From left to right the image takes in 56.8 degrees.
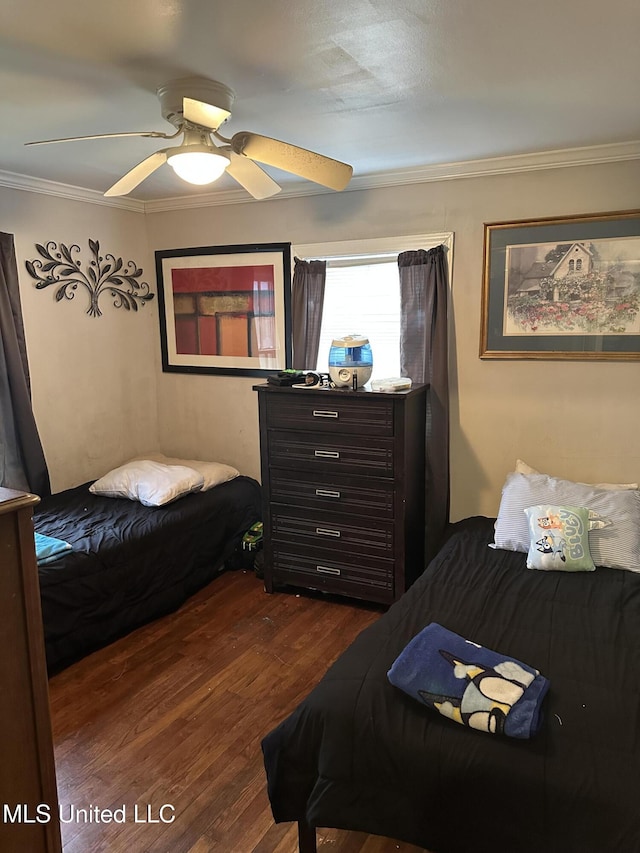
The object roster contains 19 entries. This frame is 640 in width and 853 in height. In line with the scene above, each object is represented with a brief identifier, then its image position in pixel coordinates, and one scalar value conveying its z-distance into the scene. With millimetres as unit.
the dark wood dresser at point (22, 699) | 1197
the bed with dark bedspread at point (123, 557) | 2729
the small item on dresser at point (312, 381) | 3273
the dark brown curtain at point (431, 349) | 3227
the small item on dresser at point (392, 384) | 3051
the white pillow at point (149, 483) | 3432
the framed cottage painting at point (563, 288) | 2887
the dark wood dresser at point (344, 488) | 3027
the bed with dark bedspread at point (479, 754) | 1448
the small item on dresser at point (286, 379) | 3266
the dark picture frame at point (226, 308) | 3760
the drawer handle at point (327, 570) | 3242
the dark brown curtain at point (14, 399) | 3227
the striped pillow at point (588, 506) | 2596
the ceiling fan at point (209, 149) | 1954
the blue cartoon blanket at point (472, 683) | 1598
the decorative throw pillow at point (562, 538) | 2553
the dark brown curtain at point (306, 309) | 3572
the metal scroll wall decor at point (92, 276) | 3482
